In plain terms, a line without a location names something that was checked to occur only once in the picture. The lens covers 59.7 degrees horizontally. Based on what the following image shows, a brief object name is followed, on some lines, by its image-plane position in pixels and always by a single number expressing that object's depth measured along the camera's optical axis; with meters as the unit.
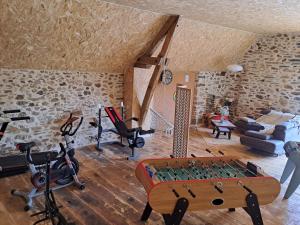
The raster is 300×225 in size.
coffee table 7.57
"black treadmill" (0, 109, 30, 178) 4.64
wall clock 6.47
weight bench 5.68
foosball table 2.68
